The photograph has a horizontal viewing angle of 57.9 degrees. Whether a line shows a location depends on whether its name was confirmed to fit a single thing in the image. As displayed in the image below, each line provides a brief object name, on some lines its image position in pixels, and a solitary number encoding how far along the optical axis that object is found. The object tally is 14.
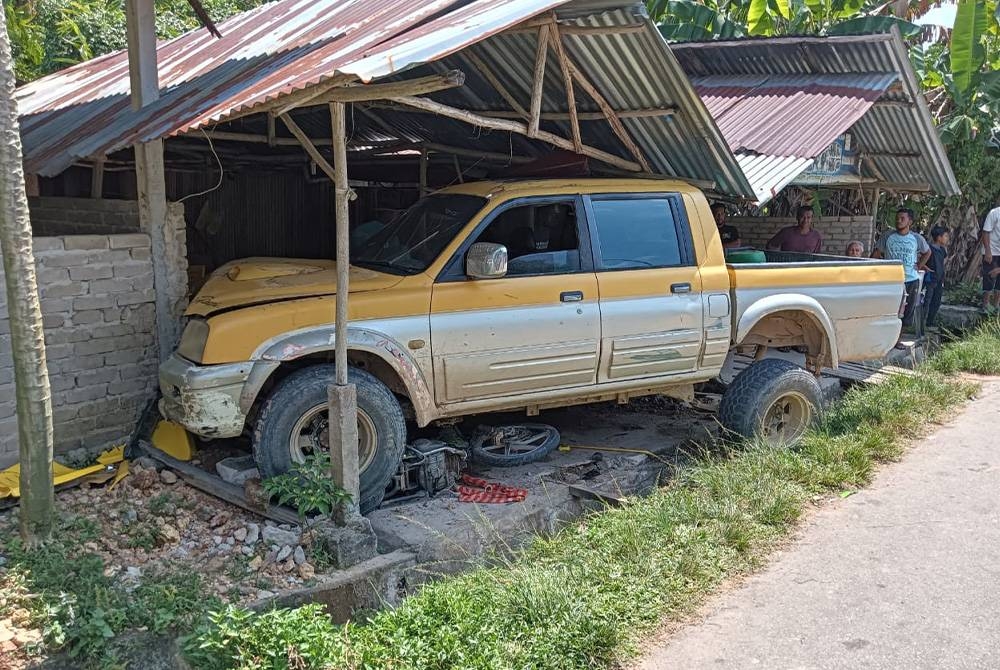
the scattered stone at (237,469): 5.70
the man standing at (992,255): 12.92
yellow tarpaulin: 5.55
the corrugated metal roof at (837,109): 9.24
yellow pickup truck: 5.39
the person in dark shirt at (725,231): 10.71
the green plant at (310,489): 5.05
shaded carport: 5.09
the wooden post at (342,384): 5.02
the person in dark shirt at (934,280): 12.13
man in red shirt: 10.76
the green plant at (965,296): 13.62
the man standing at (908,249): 11.20
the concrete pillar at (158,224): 6.54
